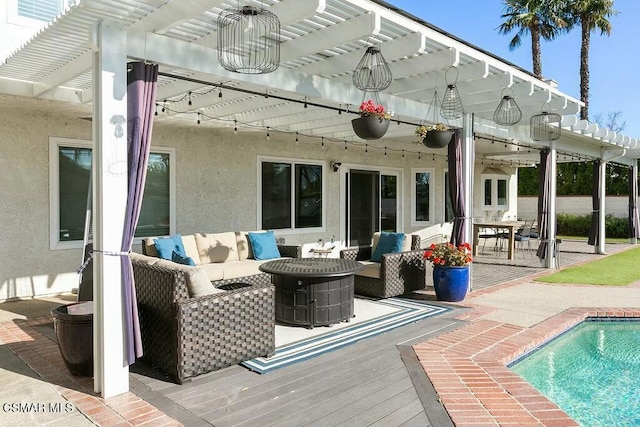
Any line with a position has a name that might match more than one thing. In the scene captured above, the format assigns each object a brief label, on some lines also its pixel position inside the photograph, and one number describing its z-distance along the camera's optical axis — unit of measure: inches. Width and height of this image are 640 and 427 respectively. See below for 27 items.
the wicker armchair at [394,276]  267.6
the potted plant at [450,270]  263.6
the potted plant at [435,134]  258.2
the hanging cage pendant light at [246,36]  147.9
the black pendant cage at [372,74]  202.7
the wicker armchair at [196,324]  151.0
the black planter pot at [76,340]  151.9
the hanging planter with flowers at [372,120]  213.2
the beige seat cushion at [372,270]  272.7
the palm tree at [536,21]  773.9
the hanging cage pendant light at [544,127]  341.3
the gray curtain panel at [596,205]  533.6
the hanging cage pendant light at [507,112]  273.9
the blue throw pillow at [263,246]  302.7
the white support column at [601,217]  528.1
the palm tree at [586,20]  745.6
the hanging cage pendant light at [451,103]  247.2
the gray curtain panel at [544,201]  406.9
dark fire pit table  213.6
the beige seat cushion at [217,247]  287.0
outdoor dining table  461.1
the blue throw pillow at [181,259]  218.2
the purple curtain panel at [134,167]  145.0
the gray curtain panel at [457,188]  295.3
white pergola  141.4
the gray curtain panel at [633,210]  640.4
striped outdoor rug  172.1
